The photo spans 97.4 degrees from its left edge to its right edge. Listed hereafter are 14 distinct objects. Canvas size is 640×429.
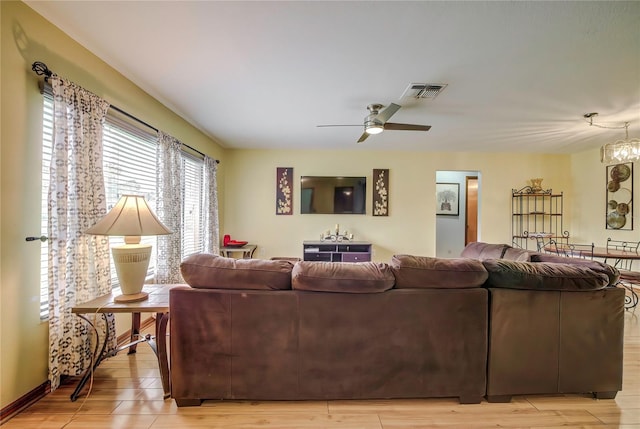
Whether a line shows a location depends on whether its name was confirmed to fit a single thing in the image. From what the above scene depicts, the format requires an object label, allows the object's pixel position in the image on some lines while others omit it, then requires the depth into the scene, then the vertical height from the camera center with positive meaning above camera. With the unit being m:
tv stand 4.80 -0.68
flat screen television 5.30 +0.33
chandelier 3.15 +0.74
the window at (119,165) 1.80 +0.40
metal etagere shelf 5.39 -0.06
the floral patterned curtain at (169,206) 2.99 +0.05
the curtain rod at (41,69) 1.70 +0.86
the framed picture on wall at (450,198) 6.43 +0.34
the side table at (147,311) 1.70 -0.61
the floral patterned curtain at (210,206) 4.25 +0.08
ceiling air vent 2.63 +1.19
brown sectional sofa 1.66 -0.71
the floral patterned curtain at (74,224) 1.78 -0.10
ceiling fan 2.94 +0.96
